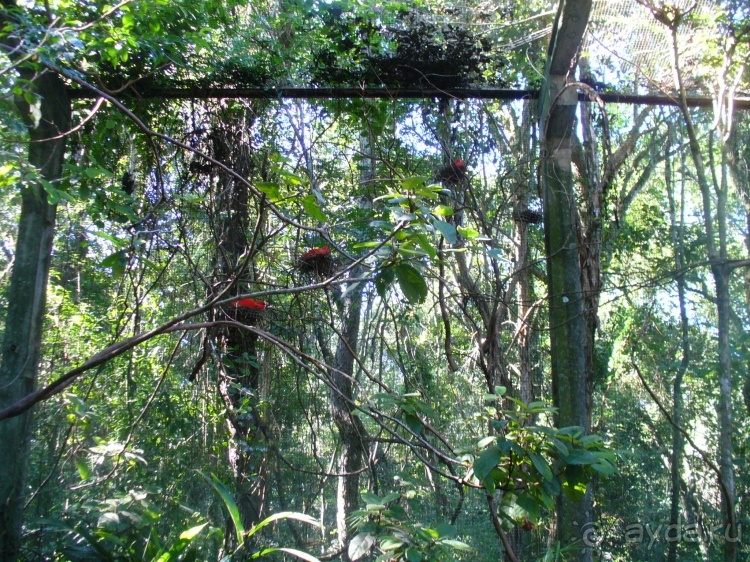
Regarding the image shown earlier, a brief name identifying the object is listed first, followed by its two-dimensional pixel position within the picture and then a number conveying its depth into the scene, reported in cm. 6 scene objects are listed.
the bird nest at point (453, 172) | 305
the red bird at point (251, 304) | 313
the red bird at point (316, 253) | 299
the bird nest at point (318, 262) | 300
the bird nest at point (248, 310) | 315
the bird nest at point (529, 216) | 321
